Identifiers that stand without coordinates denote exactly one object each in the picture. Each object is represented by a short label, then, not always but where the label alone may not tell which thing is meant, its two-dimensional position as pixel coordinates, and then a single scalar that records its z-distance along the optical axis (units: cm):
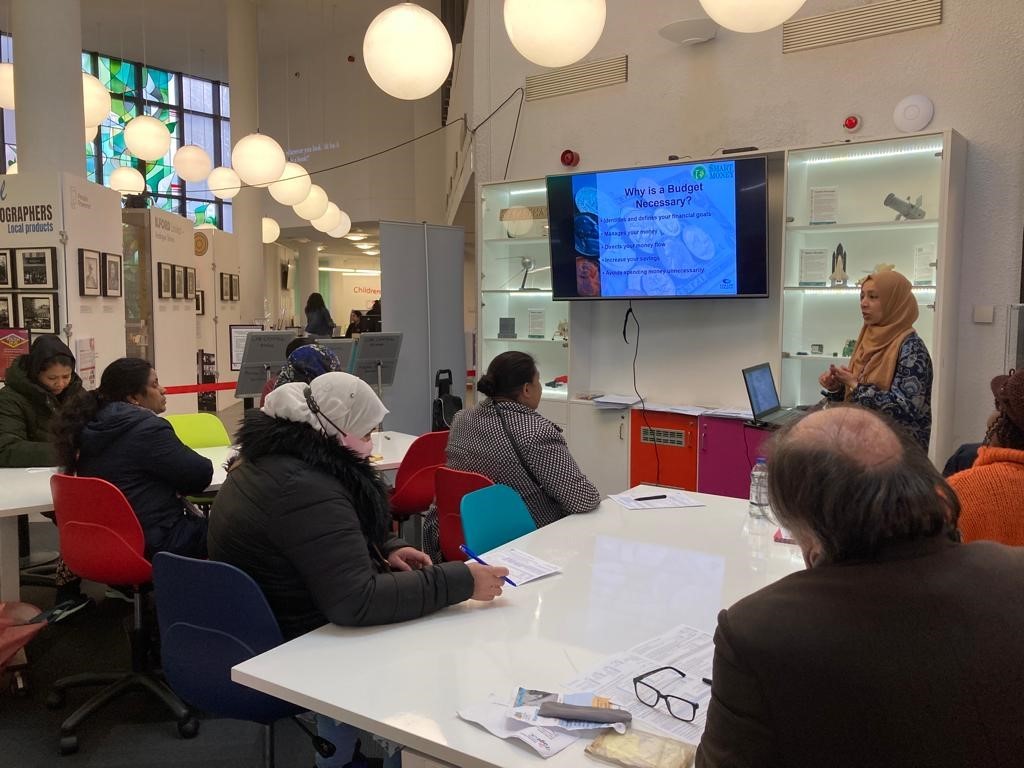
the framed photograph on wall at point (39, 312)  574
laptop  432
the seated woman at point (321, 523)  184
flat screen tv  493
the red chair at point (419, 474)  405
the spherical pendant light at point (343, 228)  1157
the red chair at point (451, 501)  294
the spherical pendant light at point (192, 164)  764
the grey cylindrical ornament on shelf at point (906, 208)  449
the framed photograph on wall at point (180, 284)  877
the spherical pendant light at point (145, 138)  682
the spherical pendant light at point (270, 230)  1239
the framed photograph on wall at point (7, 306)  579
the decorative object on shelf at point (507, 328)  635
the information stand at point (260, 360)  541
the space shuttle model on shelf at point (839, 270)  477
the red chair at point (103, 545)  286
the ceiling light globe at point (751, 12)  273
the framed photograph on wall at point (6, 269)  579
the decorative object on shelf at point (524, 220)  599
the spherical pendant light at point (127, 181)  958
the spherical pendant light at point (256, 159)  589
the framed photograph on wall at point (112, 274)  635
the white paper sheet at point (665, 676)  146
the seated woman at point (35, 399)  395
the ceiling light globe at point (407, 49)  319
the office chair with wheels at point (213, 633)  191
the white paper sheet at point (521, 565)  223
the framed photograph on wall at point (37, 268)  574
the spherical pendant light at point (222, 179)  903
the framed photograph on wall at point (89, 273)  595
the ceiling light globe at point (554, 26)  300
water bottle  286
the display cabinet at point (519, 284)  608
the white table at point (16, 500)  325
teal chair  254
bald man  99
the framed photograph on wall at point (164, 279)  826
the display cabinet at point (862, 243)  436
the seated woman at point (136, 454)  301
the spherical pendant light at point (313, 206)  907
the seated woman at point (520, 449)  294
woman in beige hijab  355
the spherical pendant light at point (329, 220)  1024
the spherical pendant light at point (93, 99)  617
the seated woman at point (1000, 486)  192
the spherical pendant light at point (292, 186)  777
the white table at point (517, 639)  148
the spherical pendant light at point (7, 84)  589
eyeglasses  148
